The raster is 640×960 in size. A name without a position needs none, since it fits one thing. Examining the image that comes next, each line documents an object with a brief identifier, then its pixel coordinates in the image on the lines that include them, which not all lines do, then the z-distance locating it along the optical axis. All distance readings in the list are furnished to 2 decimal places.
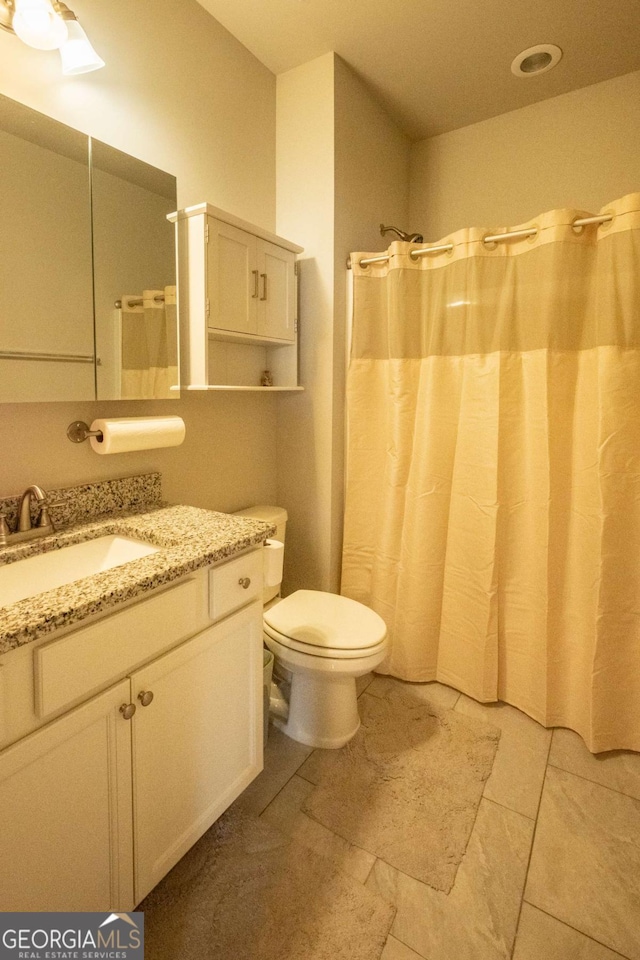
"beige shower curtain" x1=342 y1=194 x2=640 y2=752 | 1.54
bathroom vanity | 0.80
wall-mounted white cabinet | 1.53
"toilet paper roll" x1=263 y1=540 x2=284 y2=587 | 1.35
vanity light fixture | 1.08
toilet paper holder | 1.33
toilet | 1.51
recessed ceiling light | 1.81
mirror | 1.14
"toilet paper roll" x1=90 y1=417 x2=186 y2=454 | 1.31
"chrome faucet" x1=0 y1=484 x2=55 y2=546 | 1.17
